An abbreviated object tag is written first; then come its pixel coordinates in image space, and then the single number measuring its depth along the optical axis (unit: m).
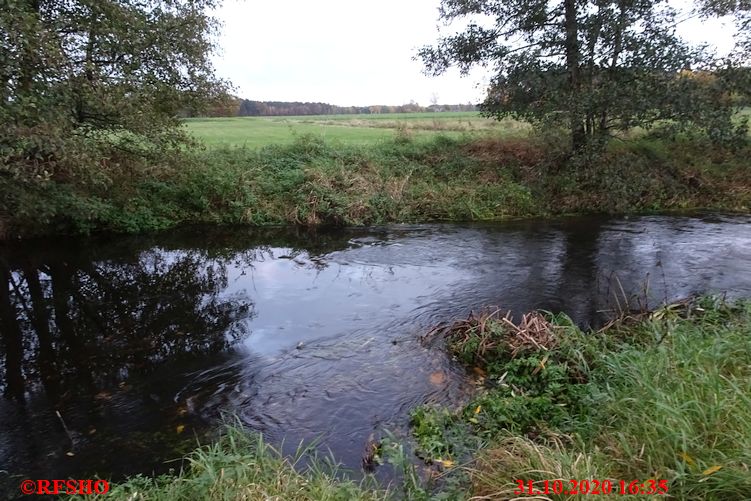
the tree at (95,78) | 8.81
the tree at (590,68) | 14.32
